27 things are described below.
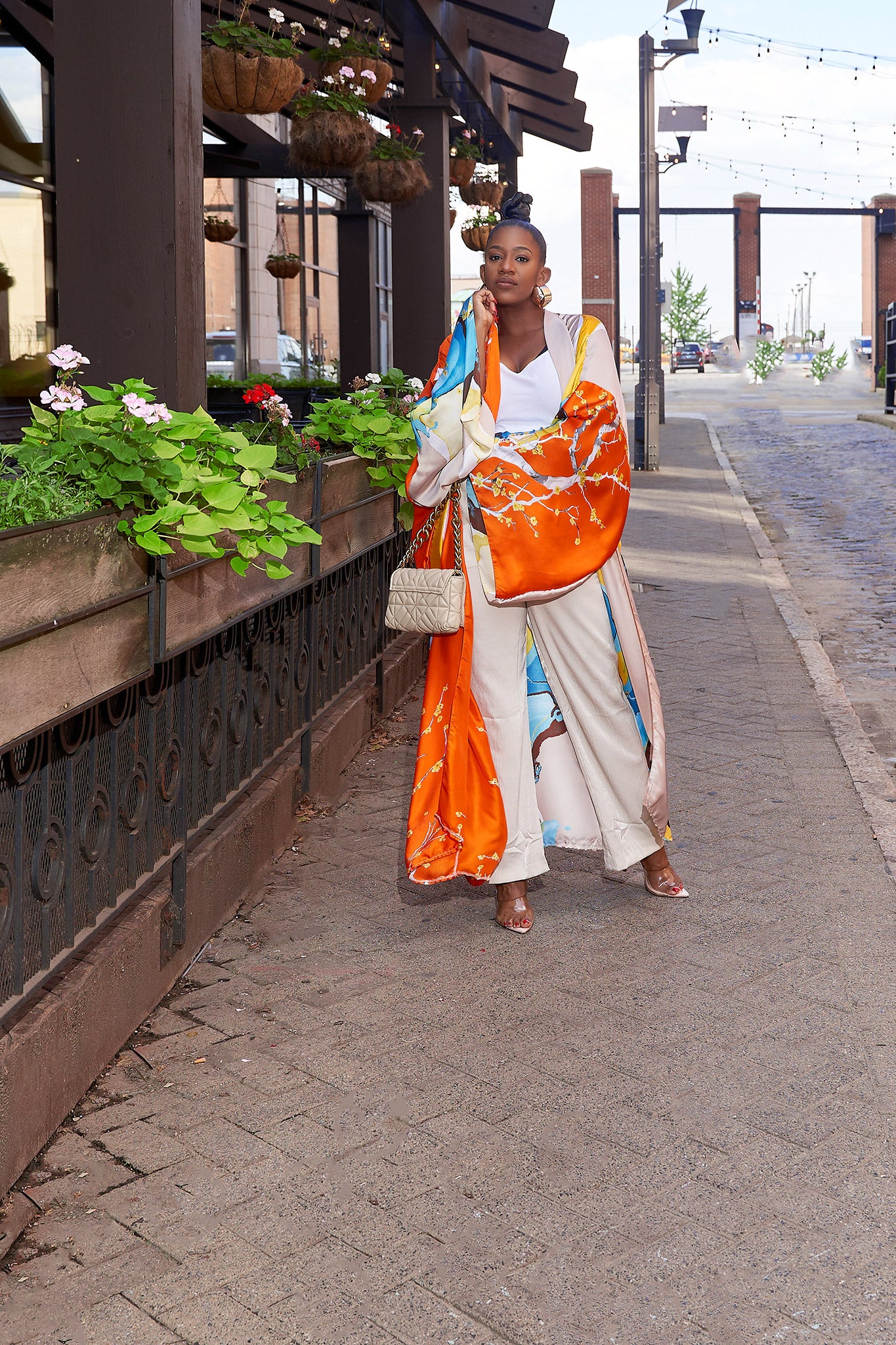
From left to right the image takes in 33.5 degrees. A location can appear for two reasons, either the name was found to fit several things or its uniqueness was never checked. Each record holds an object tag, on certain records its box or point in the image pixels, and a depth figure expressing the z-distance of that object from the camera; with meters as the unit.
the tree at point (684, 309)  89.62
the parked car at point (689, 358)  76.00
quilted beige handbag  4.18
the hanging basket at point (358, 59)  9.45
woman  4.19
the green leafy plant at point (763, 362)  70.96
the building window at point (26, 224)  8.94
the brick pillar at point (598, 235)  56.50
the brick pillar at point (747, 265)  73.50
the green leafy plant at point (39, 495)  2.98
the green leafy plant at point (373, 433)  6.09
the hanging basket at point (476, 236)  13.83
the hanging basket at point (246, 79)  7.73
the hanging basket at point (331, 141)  9.26
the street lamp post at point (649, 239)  20.75
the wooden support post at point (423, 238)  10.38
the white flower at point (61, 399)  3.33
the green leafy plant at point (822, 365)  70.75
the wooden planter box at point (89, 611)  2.72
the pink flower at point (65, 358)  3.34
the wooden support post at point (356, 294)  17.97
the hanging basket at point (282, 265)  16.39
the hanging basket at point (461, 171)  12.41
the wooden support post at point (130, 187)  4.00
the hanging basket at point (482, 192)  13.23
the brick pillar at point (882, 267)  61.53
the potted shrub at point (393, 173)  9.77
